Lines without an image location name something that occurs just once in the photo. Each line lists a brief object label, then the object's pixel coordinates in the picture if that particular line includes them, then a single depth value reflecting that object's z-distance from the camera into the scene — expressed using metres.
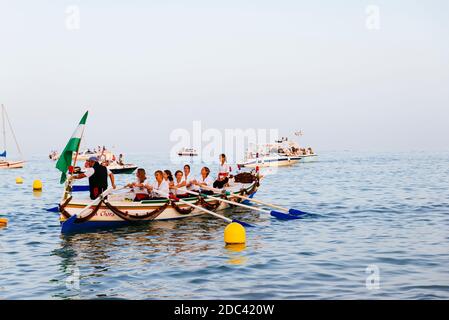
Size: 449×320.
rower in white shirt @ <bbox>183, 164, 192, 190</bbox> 22.02
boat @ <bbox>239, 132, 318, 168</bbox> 81.64
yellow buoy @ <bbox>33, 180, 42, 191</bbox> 43.53
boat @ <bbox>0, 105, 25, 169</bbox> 79.52
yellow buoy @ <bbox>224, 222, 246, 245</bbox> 16.64
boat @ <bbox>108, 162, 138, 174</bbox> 73.20
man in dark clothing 19.11
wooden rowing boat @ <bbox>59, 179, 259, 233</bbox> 18.70
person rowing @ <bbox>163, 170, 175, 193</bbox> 20.97
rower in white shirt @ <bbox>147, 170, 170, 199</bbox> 20.08
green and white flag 18.55
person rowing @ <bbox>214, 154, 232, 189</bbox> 25.78
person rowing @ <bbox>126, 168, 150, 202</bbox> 19.94
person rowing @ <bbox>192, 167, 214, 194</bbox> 22.66
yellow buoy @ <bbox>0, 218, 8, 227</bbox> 21.74
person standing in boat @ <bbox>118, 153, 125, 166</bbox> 75.12
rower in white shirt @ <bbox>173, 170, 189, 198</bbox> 21.38
